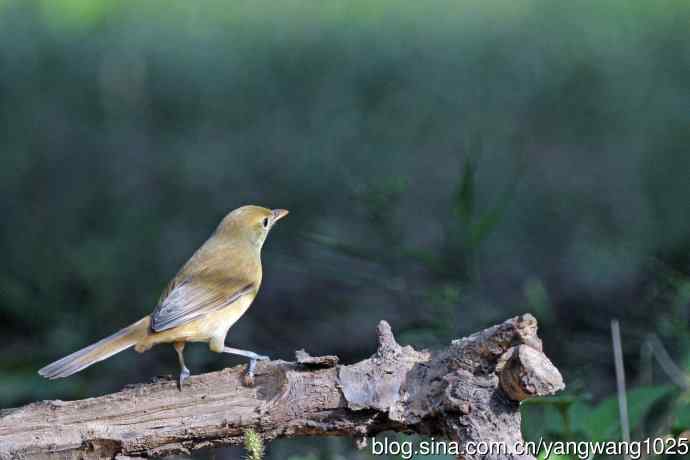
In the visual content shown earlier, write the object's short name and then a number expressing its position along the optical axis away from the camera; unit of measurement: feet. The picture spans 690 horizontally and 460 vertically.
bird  28.30
